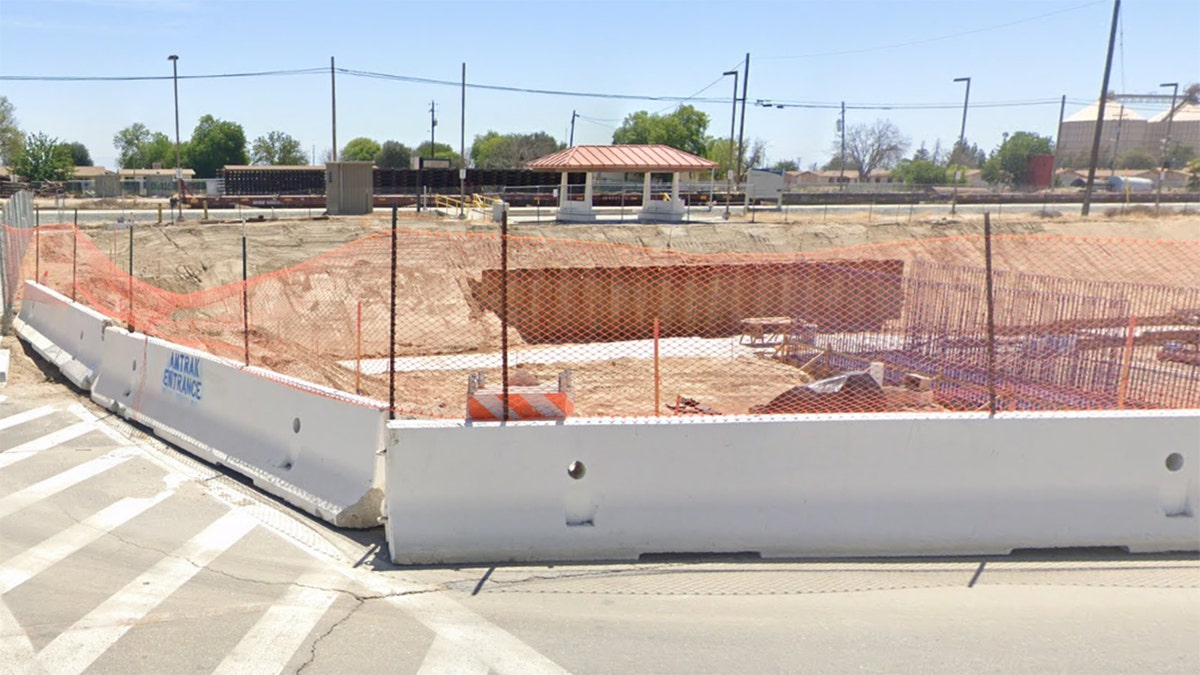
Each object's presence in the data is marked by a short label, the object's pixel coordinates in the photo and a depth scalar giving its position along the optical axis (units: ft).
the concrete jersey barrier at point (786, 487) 22.88
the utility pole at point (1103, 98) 157.89
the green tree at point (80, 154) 418.92
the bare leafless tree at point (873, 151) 483.92
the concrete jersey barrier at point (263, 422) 25.21
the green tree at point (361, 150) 403.54
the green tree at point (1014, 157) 417.08
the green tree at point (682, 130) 349.00
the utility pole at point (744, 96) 175.63
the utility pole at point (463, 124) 188.75
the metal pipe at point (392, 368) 23.38
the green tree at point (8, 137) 328.90
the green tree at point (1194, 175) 308.69
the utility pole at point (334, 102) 181.68
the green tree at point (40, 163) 273.33
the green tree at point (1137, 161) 527.40
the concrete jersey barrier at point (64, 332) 41.63
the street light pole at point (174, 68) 180.75
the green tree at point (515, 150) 354.33
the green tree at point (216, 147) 348.59
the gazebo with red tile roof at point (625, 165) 136.77
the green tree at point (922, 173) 419.84
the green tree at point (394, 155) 377.91
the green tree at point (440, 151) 386.87
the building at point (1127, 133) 567.59
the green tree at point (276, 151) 390.42
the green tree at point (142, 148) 407.44
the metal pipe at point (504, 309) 22.98
